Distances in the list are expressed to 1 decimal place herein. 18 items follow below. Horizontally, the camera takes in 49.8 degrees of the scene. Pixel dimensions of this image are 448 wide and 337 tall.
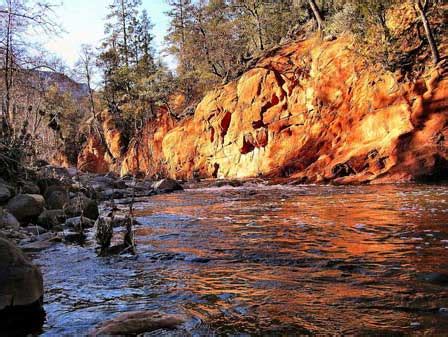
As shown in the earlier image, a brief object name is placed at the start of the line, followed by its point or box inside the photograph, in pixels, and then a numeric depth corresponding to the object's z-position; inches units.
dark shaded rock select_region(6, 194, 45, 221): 381.1
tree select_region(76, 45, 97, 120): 1728.7
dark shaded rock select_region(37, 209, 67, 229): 381.1
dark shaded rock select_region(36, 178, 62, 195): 516.3
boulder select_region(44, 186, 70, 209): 458.3
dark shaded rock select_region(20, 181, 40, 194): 465.1
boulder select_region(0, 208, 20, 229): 331.9
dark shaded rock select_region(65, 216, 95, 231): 365.0
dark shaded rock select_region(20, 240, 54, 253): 283.2
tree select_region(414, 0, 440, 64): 690.8
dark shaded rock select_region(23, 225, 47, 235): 343.6
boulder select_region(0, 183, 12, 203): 399.7
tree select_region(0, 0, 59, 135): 294.9
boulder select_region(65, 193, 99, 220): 420.5
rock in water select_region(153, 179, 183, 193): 807.1
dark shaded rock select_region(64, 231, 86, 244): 313.3
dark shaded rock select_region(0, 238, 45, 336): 146.6
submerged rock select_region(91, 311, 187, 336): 140.6
